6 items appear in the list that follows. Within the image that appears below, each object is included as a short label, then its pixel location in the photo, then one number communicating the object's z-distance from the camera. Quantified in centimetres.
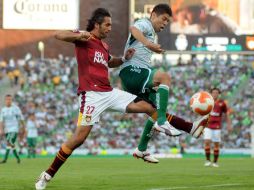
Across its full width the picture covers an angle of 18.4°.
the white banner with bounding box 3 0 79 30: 4662
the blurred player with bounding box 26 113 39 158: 2866
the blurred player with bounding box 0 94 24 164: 2243
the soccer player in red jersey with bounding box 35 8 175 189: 1007
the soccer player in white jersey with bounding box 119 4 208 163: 1083
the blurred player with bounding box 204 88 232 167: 2081
